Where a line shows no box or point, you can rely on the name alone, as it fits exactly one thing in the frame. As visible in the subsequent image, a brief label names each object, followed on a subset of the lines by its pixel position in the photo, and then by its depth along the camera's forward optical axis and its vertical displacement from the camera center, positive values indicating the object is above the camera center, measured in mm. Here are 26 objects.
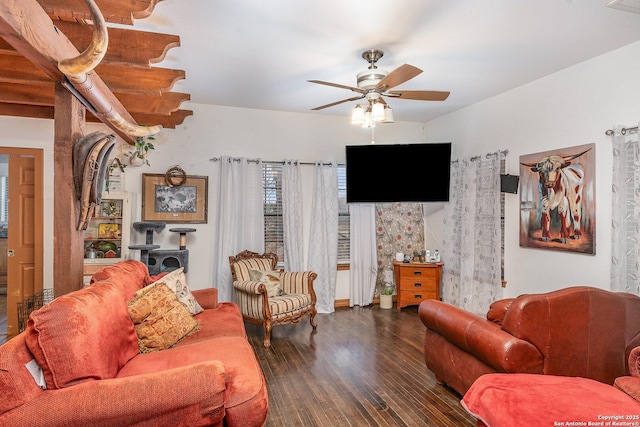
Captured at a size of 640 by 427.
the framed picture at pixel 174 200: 4602 +163
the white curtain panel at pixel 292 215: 5031 -27
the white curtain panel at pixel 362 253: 5391 -573
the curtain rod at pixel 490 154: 4273 +692
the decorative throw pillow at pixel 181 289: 2961 -620
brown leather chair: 2152 -718
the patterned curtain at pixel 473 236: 4355 -273
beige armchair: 3904 -878
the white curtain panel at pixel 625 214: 2965 -2
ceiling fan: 3109 +1024
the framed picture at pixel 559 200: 3377 +135
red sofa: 1437 -711
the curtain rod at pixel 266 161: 4852 +692
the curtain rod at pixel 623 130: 3012 +682
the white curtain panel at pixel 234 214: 4746 -14
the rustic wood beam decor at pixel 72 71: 1707 +824
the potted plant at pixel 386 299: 5336 -1211
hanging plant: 4461 +731
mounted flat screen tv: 4730 +509
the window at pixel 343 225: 5465 -173
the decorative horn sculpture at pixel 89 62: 1650 +741
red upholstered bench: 1549 -829
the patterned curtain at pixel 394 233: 5566 -297
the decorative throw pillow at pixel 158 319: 2438 -721
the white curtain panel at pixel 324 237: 5188 -331
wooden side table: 5129 -940
